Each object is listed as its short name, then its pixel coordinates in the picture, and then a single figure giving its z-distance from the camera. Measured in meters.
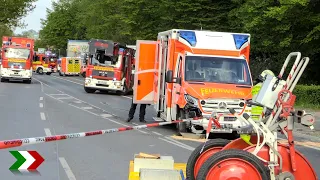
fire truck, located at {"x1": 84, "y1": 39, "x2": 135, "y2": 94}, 31.14
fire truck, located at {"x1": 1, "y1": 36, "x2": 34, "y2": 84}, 37.81
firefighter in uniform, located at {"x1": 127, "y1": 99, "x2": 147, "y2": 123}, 16.69
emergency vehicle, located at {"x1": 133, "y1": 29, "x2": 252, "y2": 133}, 12.78
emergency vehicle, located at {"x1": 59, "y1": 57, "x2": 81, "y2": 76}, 69.00
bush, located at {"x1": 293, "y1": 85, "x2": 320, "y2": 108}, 24.38
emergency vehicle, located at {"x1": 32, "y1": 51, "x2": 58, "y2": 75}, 72.31
